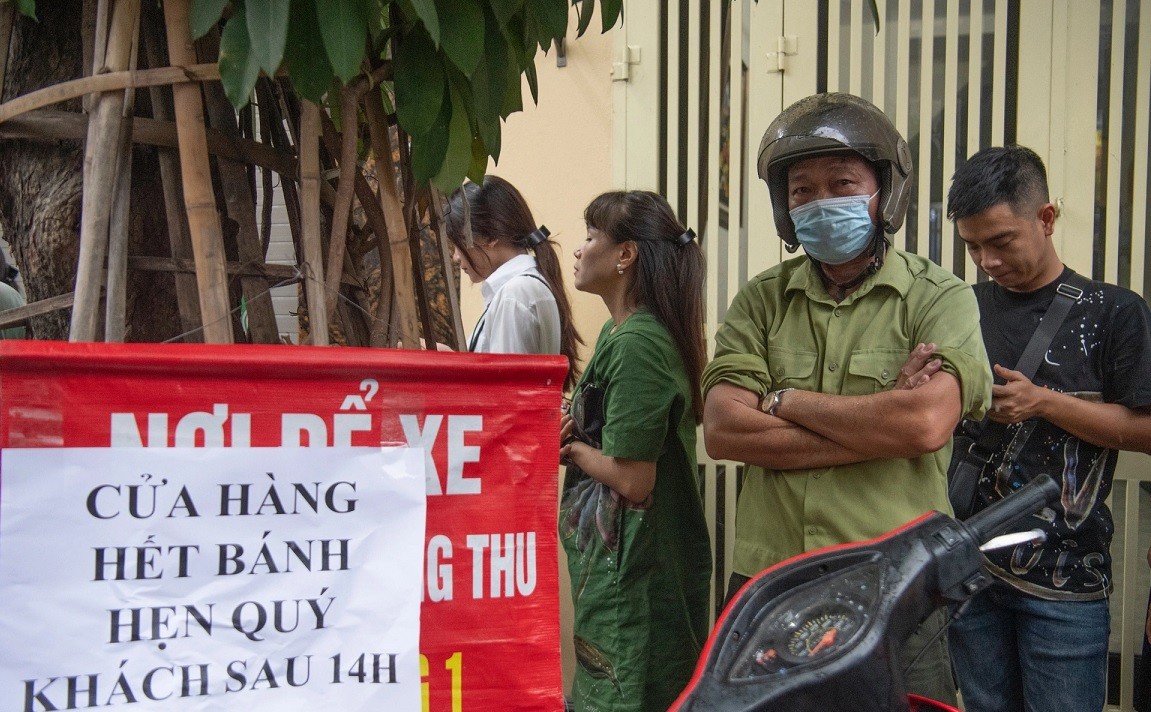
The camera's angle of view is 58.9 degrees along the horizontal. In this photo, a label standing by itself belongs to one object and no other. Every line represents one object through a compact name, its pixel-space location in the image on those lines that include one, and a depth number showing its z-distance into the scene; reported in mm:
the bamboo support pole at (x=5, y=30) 1483
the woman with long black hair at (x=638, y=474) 2566
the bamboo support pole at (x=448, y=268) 1622
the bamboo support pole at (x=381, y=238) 1551
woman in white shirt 3082
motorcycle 1234
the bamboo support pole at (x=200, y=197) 1360
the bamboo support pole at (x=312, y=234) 1438
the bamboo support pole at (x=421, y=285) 1739
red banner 1204
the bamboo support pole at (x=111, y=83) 1328
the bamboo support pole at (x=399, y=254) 1533
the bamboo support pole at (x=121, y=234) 1358
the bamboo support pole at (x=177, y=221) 1468
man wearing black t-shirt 2389
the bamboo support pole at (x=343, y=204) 1477
